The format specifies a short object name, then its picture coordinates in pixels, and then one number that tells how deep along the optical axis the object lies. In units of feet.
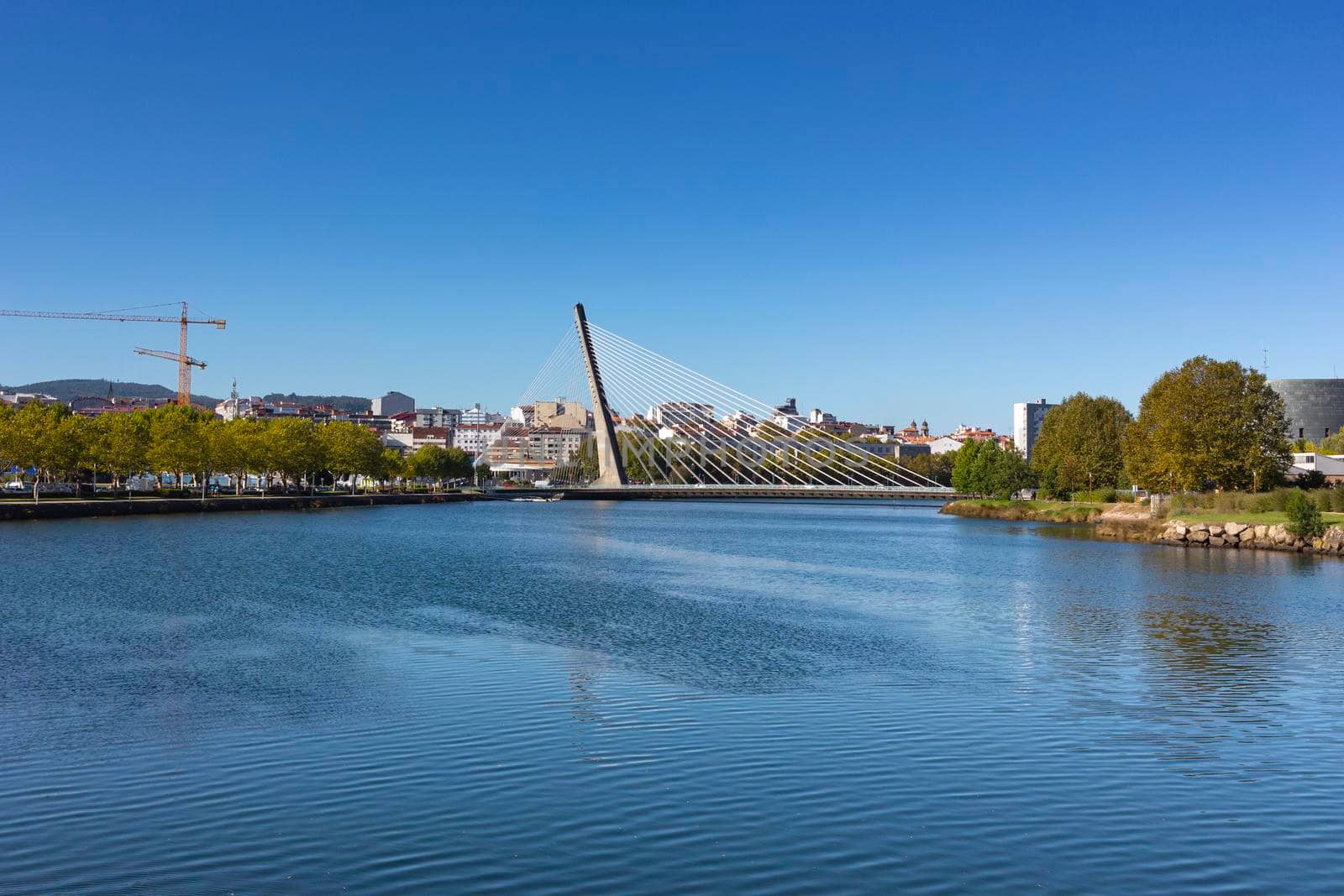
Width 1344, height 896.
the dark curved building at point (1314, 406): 483.92
